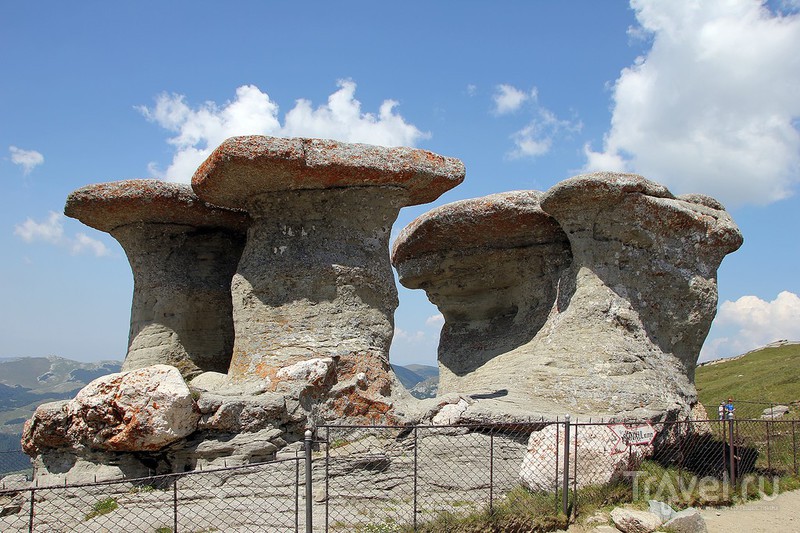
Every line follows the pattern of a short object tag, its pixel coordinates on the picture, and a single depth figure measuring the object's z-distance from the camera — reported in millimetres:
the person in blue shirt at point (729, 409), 11547
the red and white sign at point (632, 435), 7219
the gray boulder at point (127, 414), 6656
